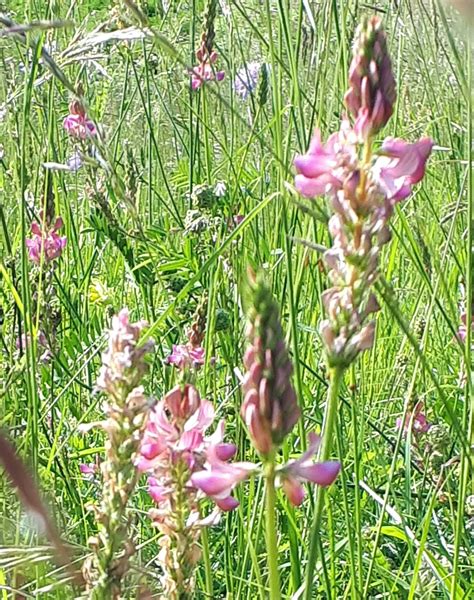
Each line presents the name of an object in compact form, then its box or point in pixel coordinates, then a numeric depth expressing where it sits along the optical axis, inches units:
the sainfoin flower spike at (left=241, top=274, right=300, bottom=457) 12.8
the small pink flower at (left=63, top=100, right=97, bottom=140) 29.2
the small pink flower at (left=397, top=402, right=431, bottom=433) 27.4
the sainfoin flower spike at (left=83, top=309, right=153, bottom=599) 13.5
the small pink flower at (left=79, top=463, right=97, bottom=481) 26.9
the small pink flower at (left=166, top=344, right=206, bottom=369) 24.4
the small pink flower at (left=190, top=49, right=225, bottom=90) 70.3
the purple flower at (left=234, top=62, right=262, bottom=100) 94.9
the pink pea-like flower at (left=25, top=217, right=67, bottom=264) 29.0
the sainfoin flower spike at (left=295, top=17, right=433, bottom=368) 14.0
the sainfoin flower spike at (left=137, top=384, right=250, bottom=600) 13.9
